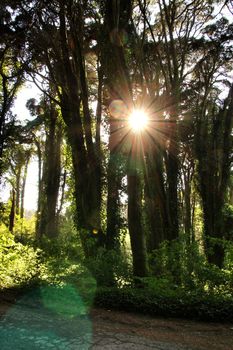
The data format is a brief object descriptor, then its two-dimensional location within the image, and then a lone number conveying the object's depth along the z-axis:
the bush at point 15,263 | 9.70
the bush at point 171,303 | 7.35
